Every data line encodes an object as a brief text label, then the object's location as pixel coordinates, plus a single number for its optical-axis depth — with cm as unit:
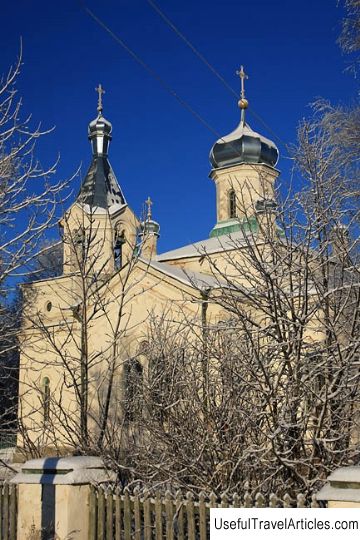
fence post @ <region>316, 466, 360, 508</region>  443
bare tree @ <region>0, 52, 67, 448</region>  900
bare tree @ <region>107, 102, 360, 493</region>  618
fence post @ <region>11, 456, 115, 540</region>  614
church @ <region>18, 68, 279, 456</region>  1941
